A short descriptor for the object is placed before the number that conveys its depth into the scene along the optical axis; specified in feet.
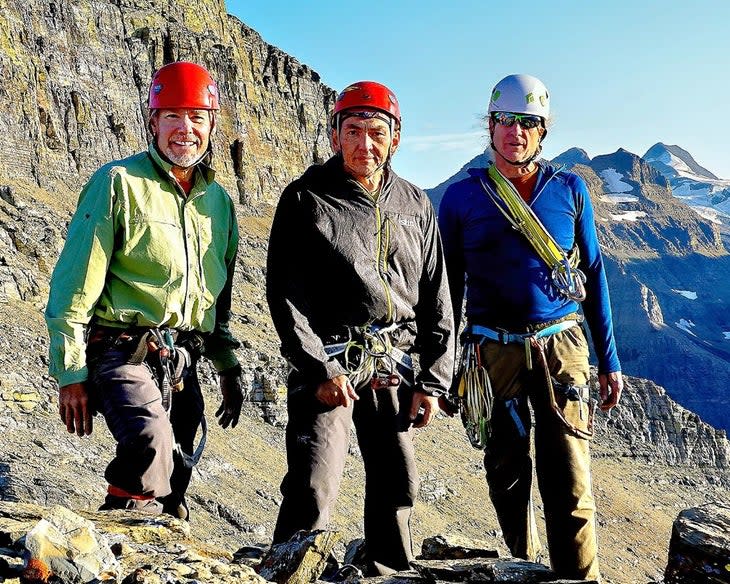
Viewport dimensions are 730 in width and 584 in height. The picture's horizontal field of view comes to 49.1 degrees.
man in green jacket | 17.03
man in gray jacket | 17.46
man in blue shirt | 20.59
